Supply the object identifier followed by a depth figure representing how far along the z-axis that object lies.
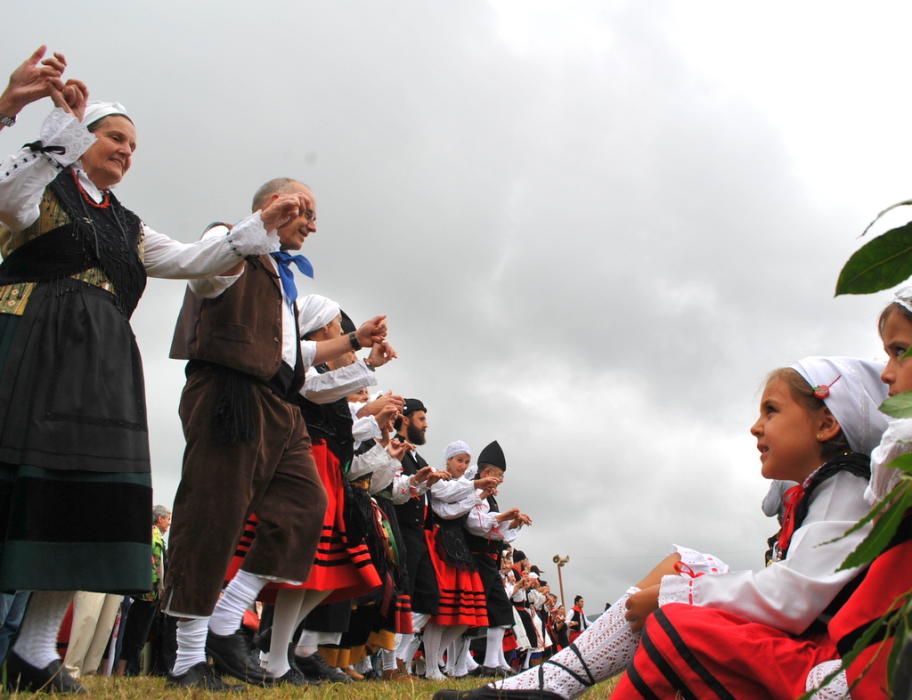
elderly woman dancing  2.75
